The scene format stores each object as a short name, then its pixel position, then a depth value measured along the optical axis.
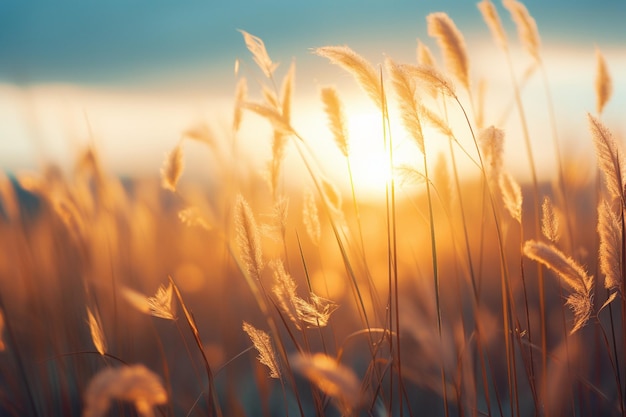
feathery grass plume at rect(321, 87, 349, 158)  1.15
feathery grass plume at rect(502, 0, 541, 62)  1.53
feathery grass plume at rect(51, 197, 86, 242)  1.42
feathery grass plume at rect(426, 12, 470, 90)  1.23
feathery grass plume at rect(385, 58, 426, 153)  1.07
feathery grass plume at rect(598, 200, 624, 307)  1.04
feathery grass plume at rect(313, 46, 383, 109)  1.05
